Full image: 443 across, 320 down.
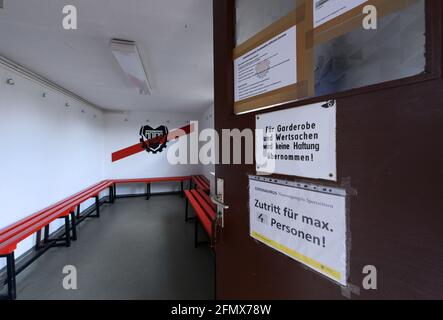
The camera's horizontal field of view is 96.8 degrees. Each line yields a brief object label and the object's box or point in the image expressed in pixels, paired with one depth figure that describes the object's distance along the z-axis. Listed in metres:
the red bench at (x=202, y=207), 2.50
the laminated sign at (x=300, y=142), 0.58
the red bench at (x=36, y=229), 1.90
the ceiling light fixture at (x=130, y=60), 1.85
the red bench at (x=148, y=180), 5.44
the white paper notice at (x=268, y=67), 0.68
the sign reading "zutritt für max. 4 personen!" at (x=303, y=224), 0.56
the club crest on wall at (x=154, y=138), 5.82
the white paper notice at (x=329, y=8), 0.54
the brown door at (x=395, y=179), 0.41
